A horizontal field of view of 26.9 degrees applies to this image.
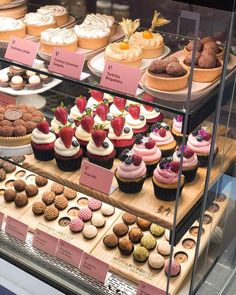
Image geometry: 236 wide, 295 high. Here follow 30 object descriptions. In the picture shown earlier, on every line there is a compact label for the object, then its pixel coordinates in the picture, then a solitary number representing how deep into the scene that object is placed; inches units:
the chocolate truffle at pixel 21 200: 88.0
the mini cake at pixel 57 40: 72.4
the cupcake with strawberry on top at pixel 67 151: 73.7
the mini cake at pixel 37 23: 77.9
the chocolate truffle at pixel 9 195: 89.3
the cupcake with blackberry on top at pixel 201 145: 70.8
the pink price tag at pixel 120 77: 60.4
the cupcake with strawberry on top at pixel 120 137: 75.7
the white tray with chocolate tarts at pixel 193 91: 57.3
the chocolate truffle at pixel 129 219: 84.0
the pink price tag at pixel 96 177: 68.1
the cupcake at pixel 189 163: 67.1
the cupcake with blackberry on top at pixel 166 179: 65.0
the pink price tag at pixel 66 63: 65.9
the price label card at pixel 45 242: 80.0
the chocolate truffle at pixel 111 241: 79.3
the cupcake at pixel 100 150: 72.1
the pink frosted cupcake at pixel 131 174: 67.7
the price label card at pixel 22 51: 70.1
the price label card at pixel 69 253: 77.9
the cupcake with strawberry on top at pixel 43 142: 76.4
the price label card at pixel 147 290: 70.2
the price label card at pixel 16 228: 82.6
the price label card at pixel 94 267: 75.0
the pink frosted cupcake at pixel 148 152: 71.4
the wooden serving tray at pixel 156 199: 64.3
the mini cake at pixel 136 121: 78.9
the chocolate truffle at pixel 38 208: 86.4
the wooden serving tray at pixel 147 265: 71.7
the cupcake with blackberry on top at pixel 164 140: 74.4
